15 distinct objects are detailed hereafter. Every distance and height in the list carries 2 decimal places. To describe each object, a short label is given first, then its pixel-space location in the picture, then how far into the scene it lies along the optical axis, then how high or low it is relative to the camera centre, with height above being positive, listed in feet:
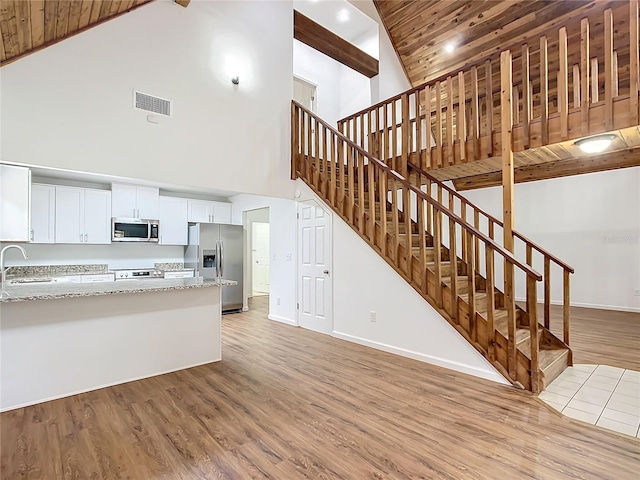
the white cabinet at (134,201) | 18.11 +2.38
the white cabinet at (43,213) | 15.70 +1.48
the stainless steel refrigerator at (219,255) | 20.49 -0.78
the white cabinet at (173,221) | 20.31 +1.37
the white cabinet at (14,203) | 10.79 +1.37
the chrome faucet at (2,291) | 8.58 -1.31
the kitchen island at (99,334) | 8.79 -2.78
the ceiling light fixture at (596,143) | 10.06 +3.10
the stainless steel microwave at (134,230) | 18.01 +0.76
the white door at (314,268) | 15.81 -1.26
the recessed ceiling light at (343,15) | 19.30 +13.45
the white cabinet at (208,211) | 21.87 +2.17
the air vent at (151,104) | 12.49 +5.39
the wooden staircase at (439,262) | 9.61 -0.69
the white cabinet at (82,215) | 16.56 +1.45
